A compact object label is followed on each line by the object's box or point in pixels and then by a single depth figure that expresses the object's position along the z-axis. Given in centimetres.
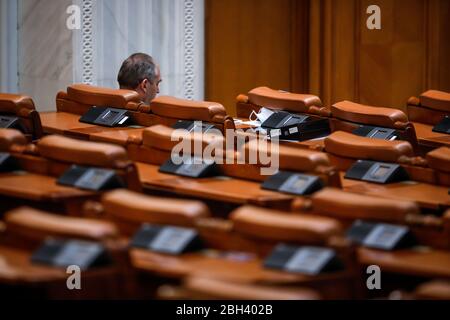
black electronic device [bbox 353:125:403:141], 1266
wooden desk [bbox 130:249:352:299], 750
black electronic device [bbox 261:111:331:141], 1293
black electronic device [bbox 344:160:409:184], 1084
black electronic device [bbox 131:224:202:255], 808
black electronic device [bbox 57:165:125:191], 986
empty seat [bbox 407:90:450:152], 1397
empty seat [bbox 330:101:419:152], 1269
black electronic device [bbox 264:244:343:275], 749
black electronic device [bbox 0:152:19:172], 1088
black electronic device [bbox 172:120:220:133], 1261
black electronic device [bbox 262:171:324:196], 990
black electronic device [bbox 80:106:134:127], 1349
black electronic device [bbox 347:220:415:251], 824
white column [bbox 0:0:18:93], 1790
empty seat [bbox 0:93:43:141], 1305
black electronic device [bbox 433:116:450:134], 1341
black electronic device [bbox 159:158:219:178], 1085
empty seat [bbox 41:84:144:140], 1324
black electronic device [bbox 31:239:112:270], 756
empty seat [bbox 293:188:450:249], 834
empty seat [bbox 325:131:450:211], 1032
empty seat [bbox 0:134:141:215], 978
